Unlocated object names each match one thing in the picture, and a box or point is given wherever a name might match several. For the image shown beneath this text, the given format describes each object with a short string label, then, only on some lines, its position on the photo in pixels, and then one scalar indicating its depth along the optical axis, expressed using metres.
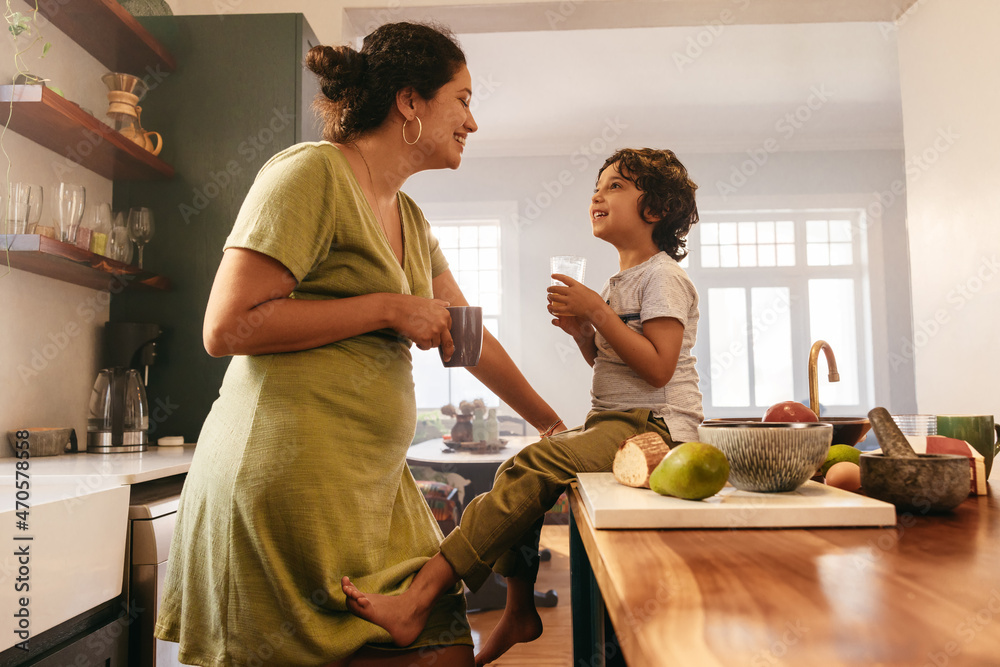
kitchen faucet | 1.42
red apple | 1.07
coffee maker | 2.05
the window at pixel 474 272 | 6.30
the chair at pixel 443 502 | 3.52
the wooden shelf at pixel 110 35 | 2.02
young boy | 1.08
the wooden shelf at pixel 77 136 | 1.74
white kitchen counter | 1.52
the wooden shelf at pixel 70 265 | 1.70
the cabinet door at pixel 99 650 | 1.29
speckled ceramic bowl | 0.79
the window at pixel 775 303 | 6.23
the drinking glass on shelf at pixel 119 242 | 2.10
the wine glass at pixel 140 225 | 2.22
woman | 0.95
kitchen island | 0.35
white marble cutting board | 0.69
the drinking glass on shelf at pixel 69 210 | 1.89
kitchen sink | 1.09
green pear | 0.74
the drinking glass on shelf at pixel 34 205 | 1.77
